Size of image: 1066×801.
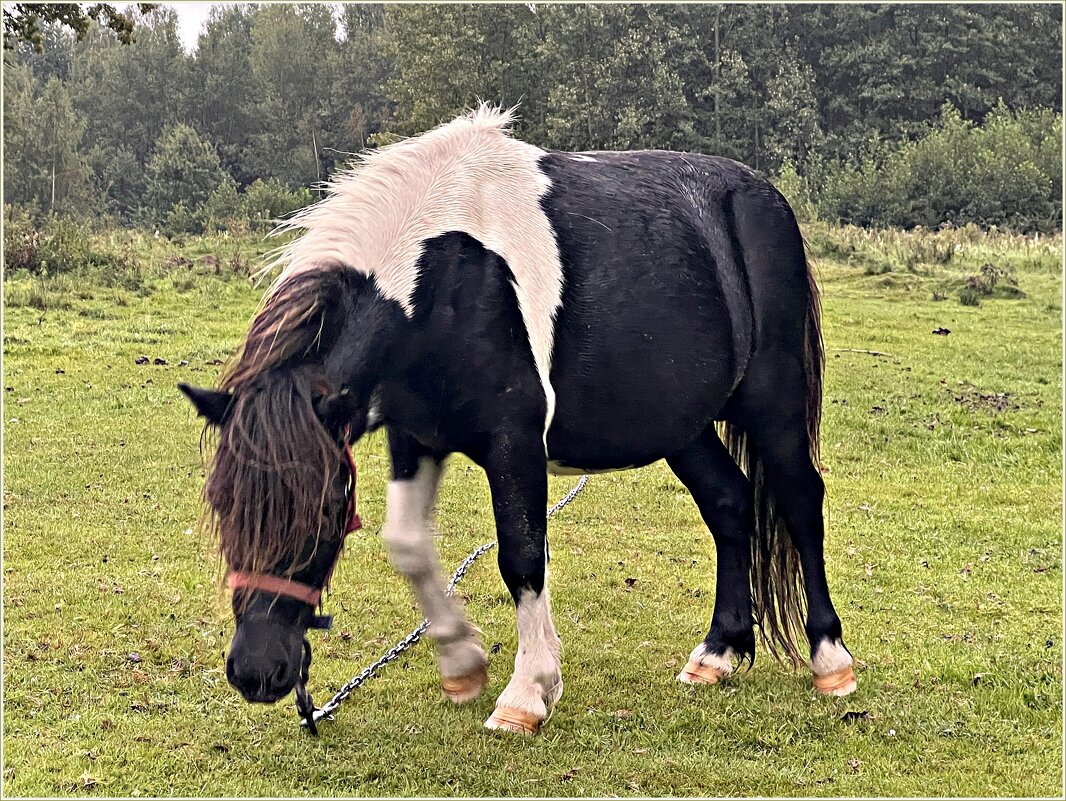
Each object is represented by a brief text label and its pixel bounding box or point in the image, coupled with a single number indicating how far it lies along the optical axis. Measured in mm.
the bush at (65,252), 16500
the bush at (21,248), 16672
